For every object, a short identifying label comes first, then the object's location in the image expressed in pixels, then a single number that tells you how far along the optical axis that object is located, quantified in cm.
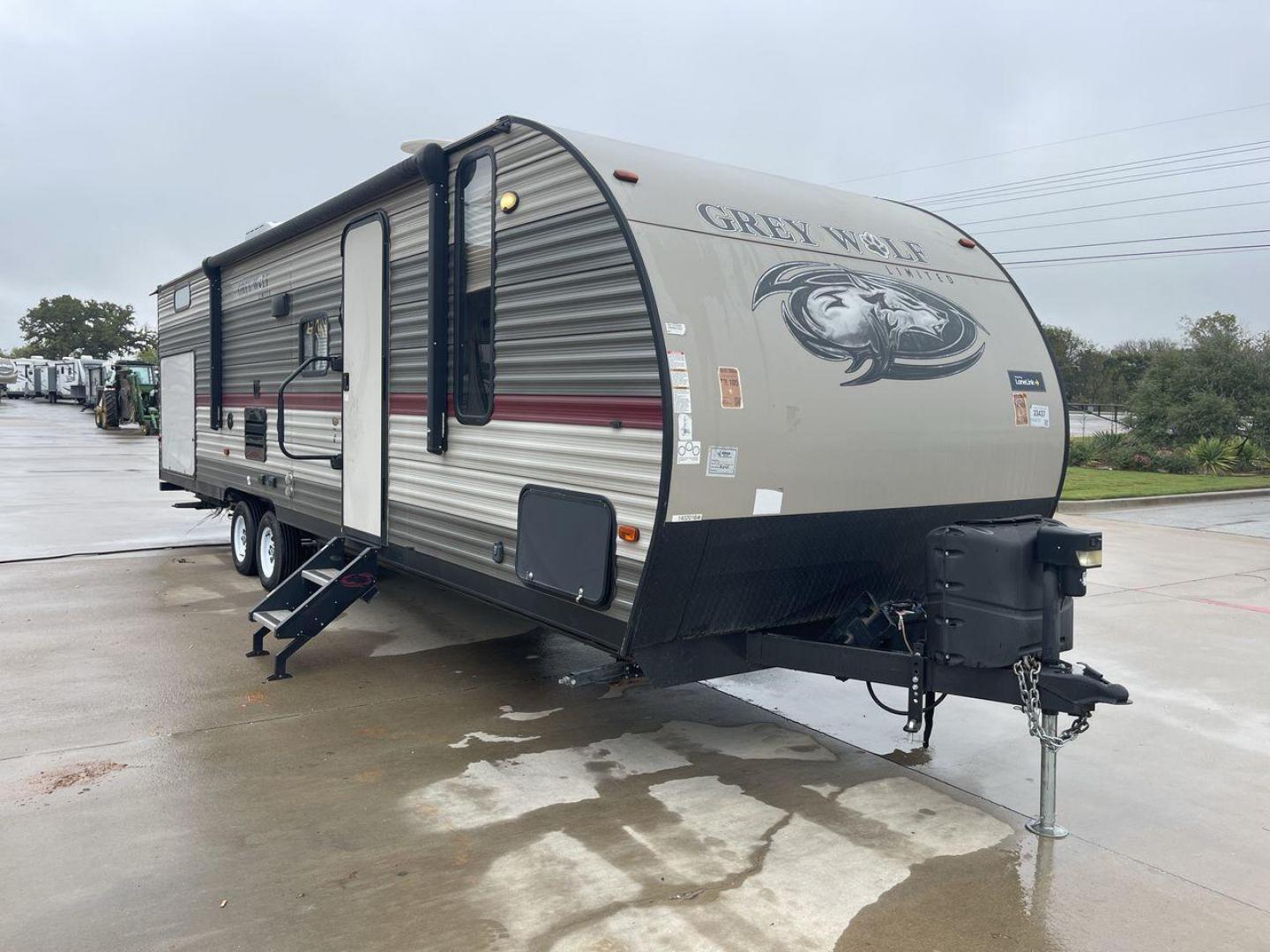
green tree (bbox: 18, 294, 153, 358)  9431
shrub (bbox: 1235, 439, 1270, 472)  2529
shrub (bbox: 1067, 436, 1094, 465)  2589
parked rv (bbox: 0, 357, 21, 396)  6069
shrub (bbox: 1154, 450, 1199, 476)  2430
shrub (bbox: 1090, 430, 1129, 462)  2581
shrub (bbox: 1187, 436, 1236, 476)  2425
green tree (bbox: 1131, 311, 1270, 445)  2545
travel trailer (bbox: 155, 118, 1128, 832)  404
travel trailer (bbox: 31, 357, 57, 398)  6241
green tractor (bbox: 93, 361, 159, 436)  3575
